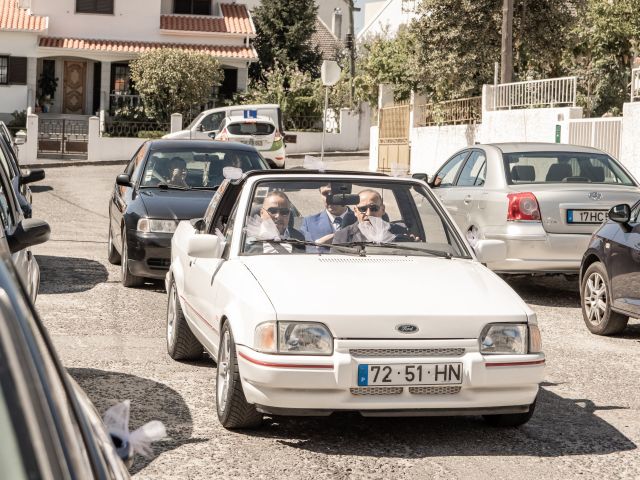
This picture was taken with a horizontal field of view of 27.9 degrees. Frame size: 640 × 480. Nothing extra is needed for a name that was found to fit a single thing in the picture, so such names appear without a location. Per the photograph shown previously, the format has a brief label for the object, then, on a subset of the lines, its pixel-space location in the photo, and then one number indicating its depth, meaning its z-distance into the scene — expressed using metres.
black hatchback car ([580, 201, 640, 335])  10.45
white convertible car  6.30
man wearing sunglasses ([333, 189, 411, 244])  7.77
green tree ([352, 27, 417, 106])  49.50
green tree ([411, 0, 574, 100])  36.59
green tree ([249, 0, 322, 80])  60.00
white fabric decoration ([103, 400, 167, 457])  2.22
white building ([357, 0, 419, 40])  77.13
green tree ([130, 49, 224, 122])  46.88
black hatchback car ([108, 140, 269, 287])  12.68
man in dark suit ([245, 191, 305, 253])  7.66
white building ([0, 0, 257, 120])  49.97
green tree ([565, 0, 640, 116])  36.62
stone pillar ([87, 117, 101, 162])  42.34
